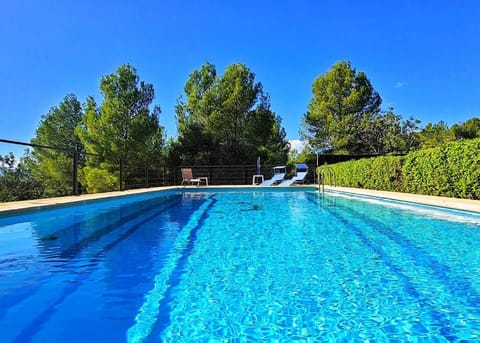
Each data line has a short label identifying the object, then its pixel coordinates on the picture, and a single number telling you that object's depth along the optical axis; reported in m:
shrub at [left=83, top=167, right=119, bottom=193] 19.08
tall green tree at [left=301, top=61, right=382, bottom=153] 23.02
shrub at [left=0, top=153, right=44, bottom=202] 7.88
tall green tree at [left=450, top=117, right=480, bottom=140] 22.98
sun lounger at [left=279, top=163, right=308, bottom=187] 16.25
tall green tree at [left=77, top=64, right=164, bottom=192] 19.97
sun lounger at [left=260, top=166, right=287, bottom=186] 16.64
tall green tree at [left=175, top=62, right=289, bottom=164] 20.92
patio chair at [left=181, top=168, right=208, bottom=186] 17.09
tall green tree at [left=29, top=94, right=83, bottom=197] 22.89
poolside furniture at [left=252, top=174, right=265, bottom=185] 18.20
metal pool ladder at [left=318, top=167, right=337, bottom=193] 15.64
